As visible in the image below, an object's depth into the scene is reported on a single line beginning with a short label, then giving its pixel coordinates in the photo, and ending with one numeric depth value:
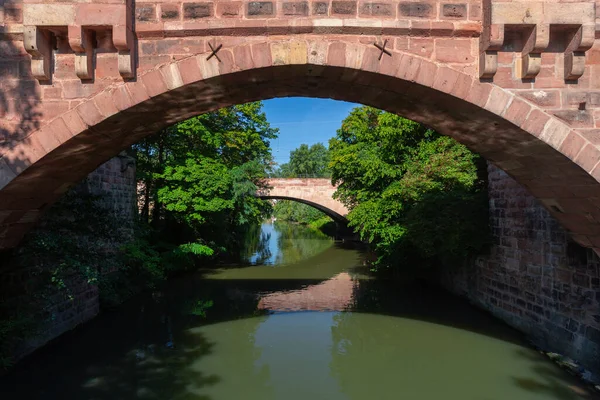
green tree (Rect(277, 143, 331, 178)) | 58.91
